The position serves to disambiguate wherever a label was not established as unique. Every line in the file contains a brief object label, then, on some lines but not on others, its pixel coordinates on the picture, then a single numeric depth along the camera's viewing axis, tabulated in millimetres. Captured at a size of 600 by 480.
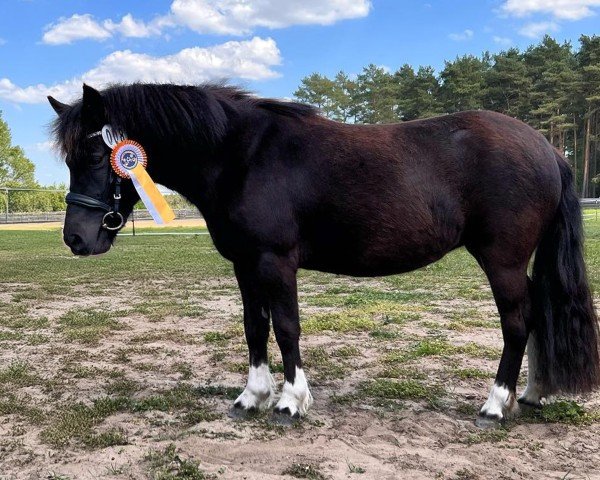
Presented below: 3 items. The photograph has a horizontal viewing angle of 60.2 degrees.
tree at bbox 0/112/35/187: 47594
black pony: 3379
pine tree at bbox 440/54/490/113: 47094
